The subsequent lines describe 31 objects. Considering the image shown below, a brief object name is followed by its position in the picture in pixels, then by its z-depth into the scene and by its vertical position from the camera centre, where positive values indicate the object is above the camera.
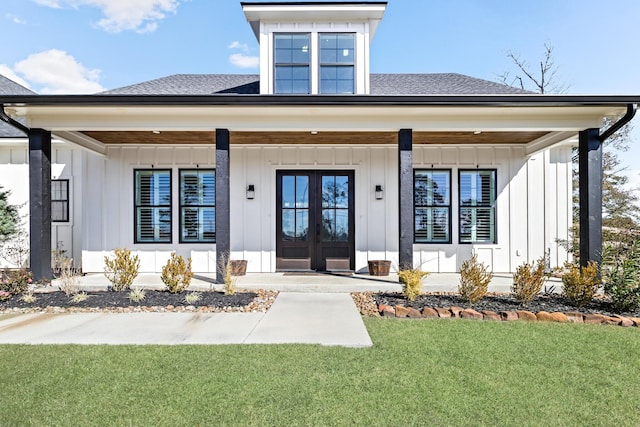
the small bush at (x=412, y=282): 5.28 -1.05
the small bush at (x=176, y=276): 5.71 -1.03
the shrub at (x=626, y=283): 4.82 -0.98
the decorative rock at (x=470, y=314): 4.66 -1.36
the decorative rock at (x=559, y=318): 4.56 -1.37
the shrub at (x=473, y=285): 5.18 -1.07
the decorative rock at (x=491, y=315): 4.63 -1.36
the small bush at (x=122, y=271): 5.89 -0.97
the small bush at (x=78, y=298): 5.32 -1.30
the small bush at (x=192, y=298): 5.30 -1.30
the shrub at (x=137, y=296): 5.36 -1.27
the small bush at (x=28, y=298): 5.26 -1.29
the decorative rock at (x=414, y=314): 4.71 -1.36
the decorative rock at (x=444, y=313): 4.71 -1.35
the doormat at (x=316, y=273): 7.53 -1.32
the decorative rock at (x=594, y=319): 4.51 -1.37
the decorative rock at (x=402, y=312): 4.73 -1.34
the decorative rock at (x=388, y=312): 4.76 -1.35
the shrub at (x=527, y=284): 5.11 -1.04
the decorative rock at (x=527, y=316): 4.59 -1.36
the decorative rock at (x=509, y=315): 4.62 -1.36
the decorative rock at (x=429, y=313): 4.71 -1.35
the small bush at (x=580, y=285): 5.03 -1.05
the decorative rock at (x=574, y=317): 4.57 -1.37
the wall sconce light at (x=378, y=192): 7.96 +0.47
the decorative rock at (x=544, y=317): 4.57 -1.36
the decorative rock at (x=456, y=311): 4.72 -1.33
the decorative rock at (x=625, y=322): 4.45 -1.39
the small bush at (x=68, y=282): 5.56 -1.11
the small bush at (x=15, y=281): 5.52 -1.09
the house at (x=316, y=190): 7.98 +0.52
